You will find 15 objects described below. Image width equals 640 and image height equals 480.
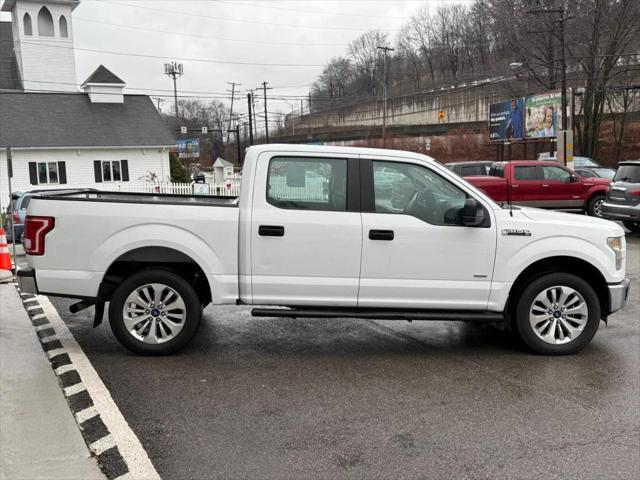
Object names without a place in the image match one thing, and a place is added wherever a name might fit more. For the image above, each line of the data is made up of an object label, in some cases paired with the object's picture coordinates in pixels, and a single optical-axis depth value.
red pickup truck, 17.81
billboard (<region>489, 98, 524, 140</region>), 38.34
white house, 36.69
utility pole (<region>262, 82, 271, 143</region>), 78.40
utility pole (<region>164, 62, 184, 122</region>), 97.84
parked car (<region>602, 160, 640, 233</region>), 13.99
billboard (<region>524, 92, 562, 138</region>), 33.78
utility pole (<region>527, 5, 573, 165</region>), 29.81
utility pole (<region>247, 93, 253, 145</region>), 56.44
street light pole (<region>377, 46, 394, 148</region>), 57.53
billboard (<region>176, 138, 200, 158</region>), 78.00
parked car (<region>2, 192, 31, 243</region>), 16.31
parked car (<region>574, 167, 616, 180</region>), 21.98
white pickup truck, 5.70
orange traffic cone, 10.11
